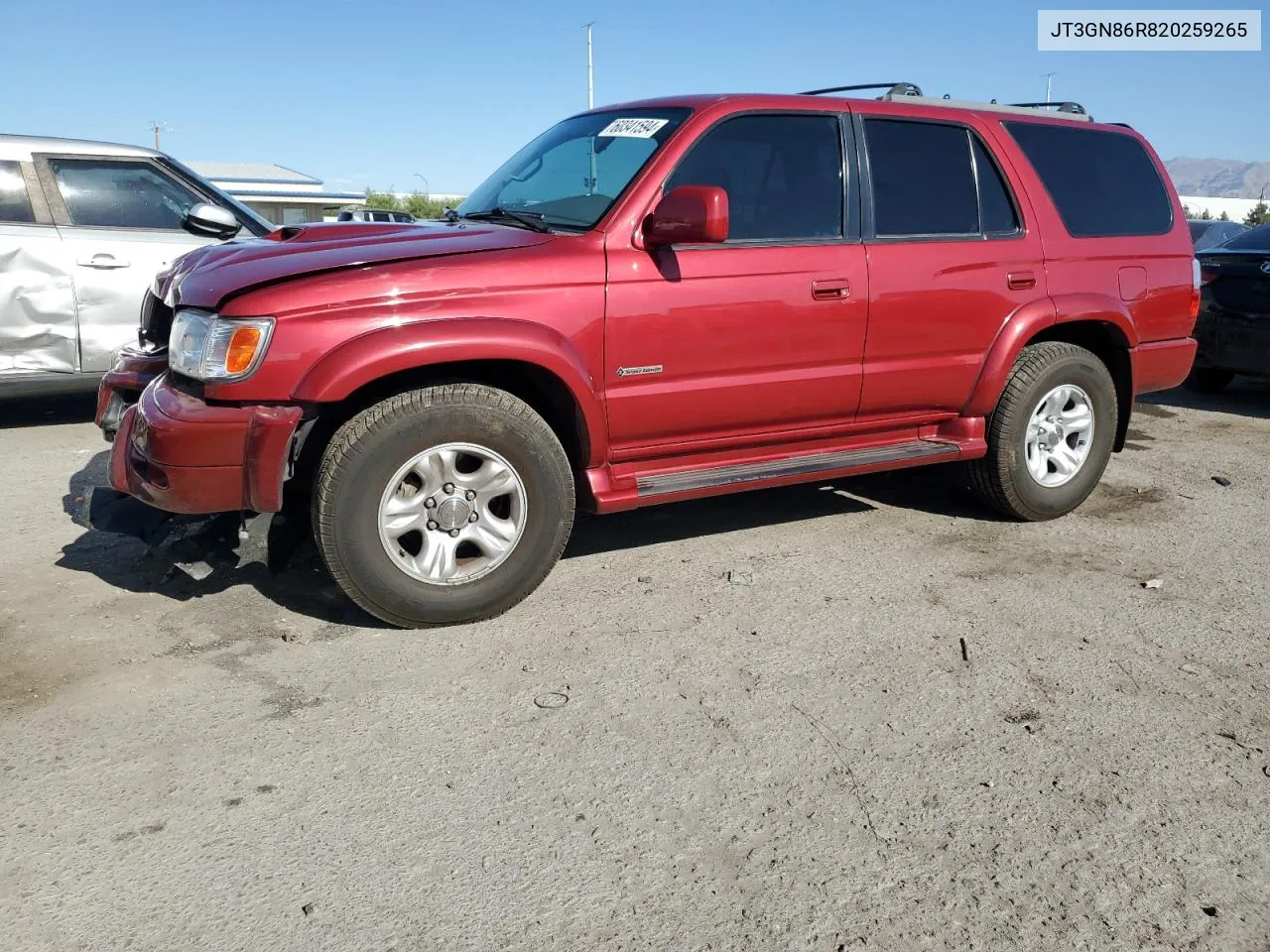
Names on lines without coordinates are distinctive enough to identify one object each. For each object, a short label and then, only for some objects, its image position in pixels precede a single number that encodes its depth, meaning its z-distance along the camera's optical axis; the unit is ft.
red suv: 11.15
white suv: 20.30
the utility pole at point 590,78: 137.90
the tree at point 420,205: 226.50
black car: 25.22
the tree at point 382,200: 213.58
